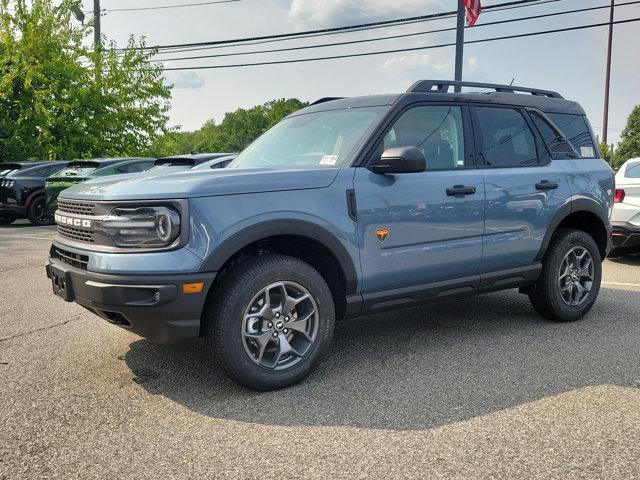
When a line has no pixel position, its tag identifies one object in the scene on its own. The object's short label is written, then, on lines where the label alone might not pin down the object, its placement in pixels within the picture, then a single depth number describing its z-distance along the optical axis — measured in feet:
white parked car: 27.94
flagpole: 42.52
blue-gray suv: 11.39
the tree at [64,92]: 74.08
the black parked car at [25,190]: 48.75
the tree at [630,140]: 270.01
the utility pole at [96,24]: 90.84
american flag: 46.65
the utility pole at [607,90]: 111.55
